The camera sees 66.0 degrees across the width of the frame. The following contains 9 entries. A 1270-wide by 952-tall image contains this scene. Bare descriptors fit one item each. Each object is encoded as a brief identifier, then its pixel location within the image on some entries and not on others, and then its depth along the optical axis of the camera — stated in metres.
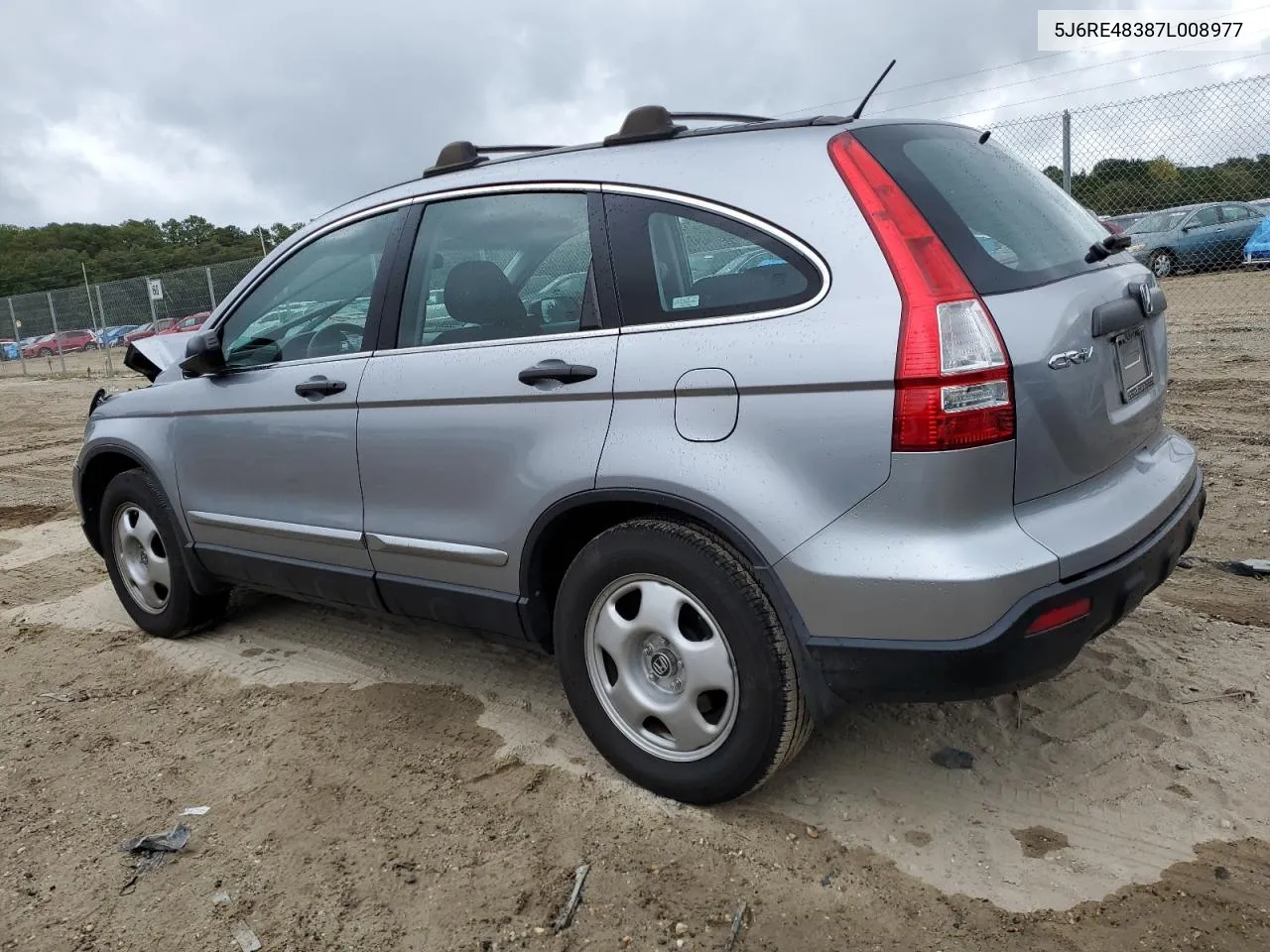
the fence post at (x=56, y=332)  26.04
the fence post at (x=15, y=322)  28.20
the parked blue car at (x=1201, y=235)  13.81
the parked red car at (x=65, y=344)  25.06
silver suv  2.17
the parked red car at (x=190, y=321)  19.00
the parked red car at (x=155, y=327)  20.66
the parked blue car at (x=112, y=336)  23.77
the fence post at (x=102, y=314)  22.55
